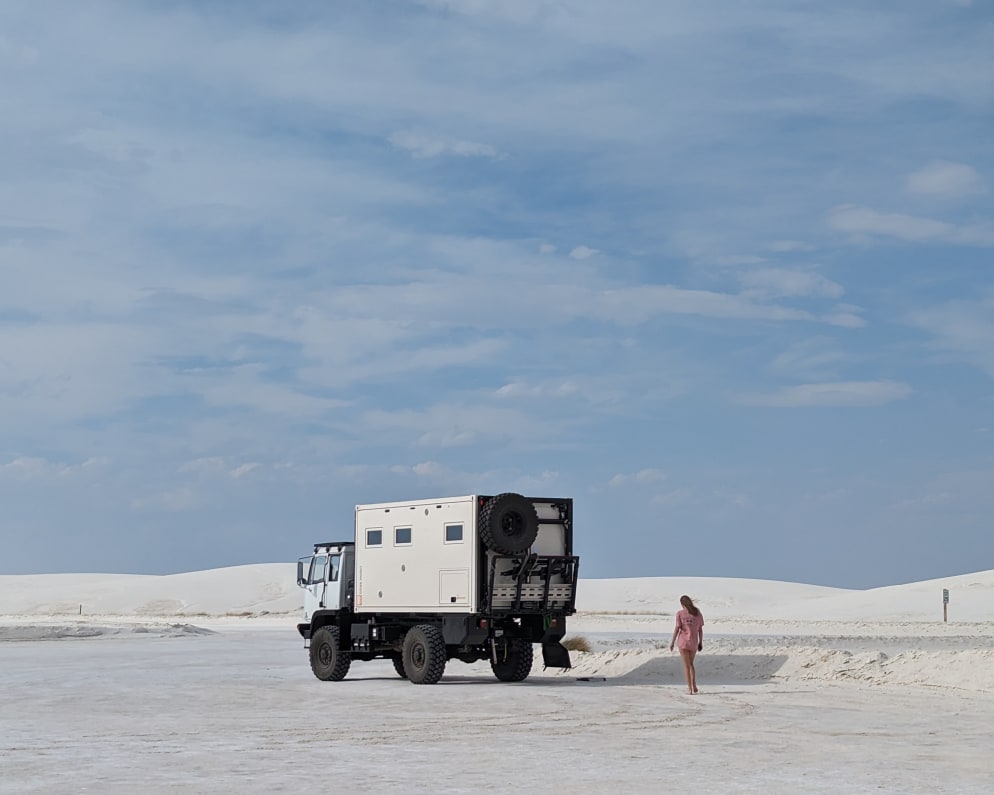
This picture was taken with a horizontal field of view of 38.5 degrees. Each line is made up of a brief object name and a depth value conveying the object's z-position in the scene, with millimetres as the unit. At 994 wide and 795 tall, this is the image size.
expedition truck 24844
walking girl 22805
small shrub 34531
